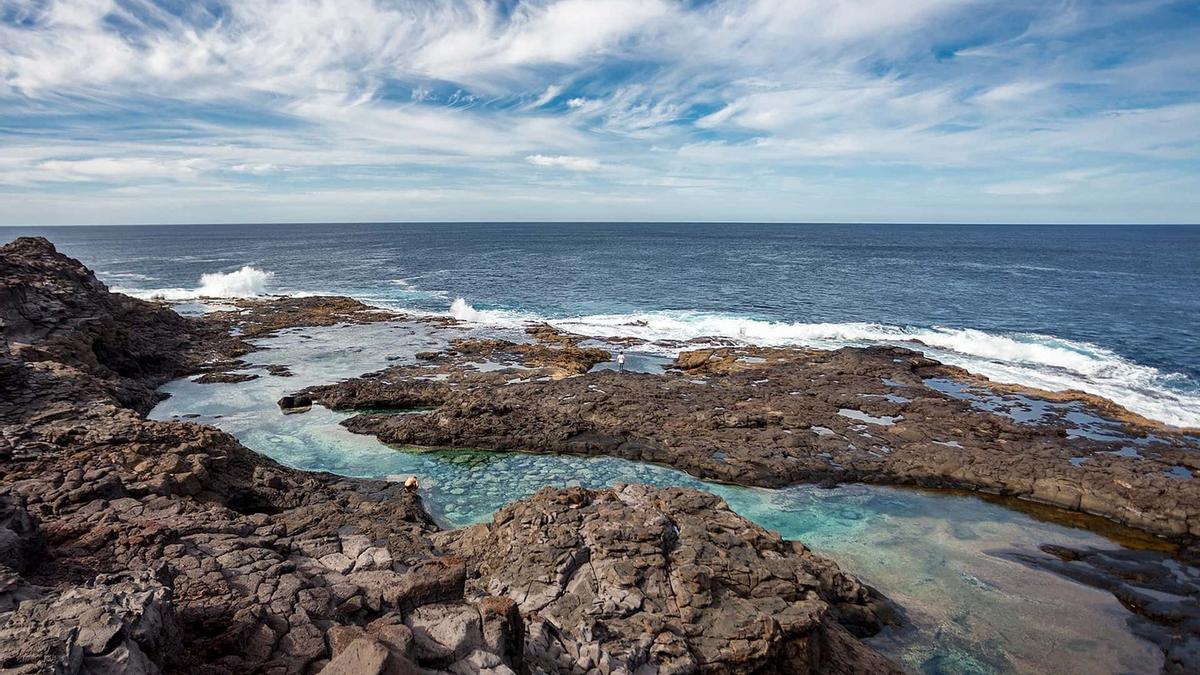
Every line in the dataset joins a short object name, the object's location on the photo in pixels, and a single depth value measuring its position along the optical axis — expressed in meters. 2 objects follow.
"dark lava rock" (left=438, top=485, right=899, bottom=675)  9.67
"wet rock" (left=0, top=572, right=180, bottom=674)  5.76
